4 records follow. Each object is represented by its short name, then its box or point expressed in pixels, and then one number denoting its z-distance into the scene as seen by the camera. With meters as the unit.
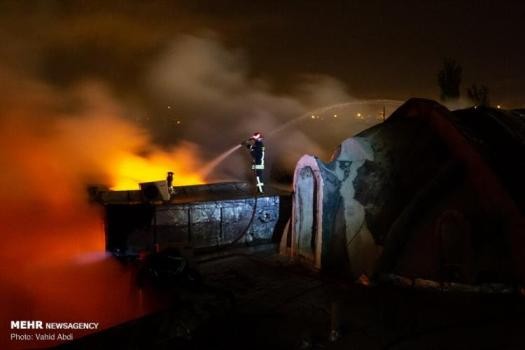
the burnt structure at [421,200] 6.67
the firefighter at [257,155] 11.30
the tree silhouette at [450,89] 32.69
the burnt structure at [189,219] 9.27
